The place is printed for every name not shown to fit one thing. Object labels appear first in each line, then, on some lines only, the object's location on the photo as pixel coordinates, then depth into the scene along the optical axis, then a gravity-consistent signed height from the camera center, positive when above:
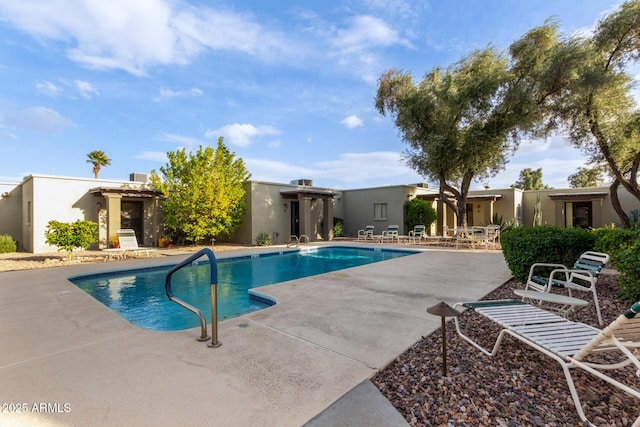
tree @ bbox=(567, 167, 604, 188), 16.92 +3.81
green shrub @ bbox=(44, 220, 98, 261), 9.81 -0.52
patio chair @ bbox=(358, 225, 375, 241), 18.95 -1.08
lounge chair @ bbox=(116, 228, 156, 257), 12.01 -0.99
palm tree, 22.94 +4.74
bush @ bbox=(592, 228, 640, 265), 5.21 -0.49
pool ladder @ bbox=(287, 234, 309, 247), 17.56 -1.40
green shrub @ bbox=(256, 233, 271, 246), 16.72 -1.25
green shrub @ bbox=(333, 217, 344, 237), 20.86 -0.71
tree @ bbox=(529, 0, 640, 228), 10.41 +4.67
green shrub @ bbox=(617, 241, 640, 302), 3.97 -0.80
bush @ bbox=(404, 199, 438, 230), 19.59 +0.21
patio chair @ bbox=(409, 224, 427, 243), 17.78 -1.06
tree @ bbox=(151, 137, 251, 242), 14.24 +1.35
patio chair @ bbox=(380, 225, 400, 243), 17.49 -1.08
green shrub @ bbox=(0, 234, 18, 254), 13.23 -1.11
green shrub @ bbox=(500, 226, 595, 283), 5.99 -0.64
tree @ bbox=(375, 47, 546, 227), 13.40 +4.91
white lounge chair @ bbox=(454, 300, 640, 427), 2.07 -1.12
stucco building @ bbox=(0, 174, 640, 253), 13.51 +0.62
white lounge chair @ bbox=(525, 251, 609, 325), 4.46 -1.01
